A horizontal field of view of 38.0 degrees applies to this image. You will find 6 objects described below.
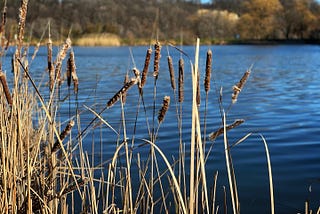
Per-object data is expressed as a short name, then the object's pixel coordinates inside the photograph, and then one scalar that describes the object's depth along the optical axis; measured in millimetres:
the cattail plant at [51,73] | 1815
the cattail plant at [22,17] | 1549
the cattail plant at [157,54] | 1619
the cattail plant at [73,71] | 1798
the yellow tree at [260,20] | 56219
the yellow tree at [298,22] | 53062
